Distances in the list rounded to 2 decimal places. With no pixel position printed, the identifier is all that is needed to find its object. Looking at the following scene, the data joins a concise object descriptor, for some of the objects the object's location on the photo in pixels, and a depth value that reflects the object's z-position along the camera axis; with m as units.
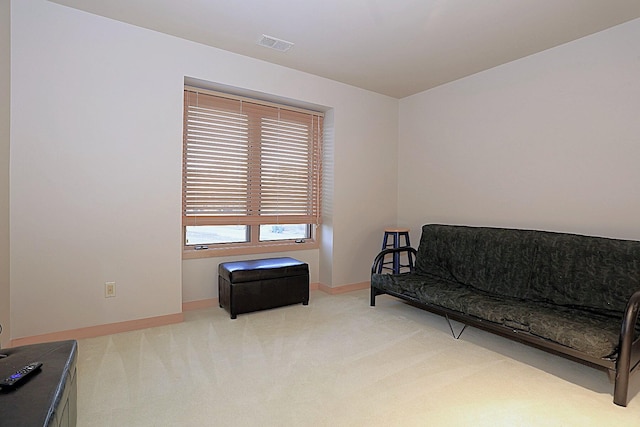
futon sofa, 2.04
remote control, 1.20
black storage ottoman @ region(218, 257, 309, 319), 3.29
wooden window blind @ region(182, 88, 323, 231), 3.45
